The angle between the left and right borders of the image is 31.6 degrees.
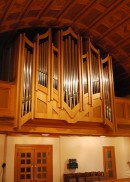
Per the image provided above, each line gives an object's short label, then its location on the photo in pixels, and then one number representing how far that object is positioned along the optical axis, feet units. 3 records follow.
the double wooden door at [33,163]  28.22
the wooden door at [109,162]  33.33
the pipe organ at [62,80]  18.80
